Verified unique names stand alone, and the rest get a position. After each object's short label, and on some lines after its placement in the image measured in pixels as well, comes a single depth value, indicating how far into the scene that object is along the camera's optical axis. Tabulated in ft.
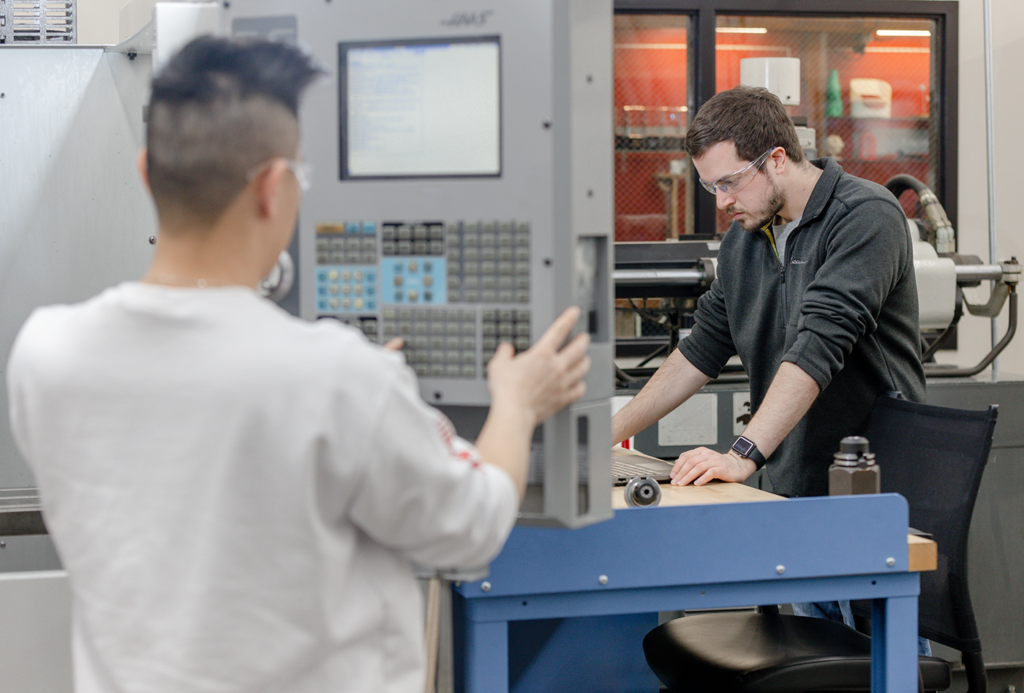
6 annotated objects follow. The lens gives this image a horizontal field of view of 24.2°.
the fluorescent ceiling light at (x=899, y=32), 39.56
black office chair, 17.38
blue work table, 16.07
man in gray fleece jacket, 18.92
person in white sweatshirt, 12.81
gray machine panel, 14.48
